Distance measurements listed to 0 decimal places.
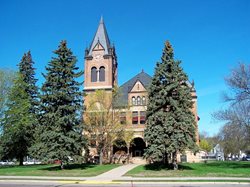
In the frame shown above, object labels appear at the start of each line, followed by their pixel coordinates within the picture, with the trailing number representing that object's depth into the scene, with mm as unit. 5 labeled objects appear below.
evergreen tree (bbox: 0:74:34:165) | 36781
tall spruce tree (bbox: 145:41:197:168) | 24719
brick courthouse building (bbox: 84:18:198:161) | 44406
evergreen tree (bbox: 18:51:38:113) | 42812
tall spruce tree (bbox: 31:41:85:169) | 25547
